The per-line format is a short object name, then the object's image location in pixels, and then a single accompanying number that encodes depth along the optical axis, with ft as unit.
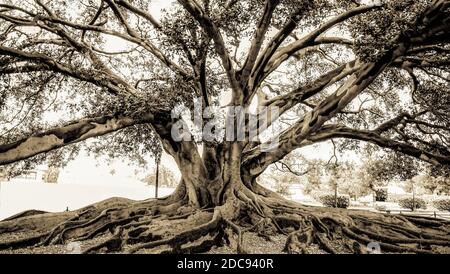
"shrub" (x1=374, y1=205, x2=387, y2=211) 92.65
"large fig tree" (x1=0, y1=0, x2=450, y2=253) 20.58
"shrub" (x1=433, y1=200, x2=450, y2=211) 103.03
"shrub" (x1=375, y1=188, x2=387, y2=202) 128.25
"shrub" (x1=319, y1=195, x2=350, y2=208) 93.91
